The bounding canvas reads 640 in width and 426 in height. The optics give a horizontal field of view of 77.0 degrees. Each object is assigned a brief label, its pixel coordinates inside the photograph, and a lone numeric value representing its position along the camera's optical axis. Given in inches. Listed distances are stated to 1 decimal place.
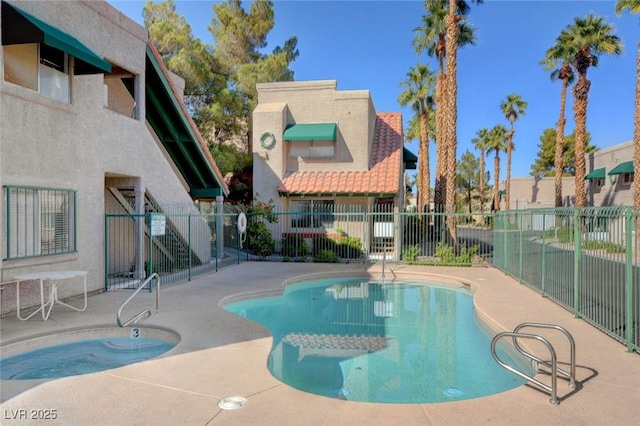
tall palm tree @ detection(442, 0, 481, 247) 732.7
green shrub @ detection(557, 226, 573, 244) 335.8
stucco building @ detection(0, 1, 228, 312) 318.7
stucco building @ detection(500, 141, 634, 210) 1084.5
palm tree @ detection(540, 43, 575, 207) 1044.4
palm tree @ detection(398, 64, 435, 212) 1144.2
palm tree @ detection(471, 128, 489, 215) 1943.9
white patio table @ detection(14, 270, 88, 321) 304.8
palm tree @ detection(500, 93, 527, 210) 1743.4
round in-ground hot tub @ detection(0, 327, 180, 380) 243.8
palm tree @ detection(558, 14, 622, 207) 925.2
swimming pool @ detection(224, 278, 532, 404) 235.9
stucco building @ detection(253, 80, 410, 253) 792.9
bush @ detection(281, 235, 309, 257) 736.3
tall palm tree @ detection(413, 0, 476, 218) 863.7
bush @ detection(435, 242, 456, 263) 671.1
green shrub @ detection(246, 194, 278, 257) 724.7
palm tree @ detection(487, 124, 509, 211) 1871.3
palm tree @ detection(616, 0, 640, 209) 684.6
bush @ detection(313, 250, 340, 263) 702.5
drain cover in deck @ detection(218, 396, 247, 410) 172.4
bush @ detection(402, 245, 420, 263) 690.2
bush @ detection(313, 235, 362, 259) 741.9
